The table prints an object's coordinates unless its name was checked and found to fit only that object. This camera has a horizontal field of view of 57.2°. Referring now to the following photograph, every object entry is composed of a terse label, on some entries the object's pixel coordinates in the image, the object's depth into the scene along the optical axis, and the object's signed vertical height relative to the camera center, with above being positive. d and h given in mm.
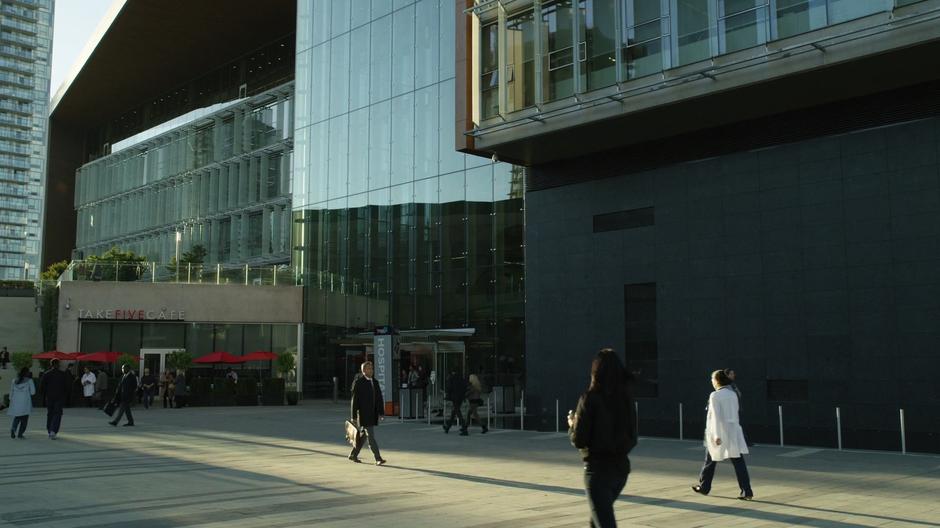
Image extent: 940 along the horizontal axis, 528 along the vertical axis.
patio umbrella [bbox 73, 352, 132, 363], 36031 -64
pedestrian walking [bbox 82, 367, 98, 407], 34875 -1147
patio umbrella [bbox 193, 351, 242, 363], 38094 -133
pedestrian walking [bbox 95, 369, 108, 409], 34594 -1226
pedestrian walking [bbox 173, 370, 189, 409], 34719 -1398
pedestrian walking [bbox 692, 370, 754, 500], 10805 -1042
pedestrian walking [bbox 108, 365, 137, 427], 23812 -1008
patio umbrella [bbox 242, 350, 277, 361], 38812 -53
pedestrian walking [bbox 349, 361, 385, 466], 15023 -896
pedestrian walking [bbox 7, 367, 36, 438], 19203 -891
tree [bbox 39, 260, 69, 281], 59150 +6019
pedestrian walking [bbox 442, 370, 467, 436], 21547 -892
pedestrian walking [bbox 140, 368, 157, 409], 34688 -1205
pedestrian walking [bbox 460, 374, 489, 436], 22091 -1019
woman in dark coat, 6266 -592
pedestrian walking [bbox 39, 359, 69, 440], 19453 -868
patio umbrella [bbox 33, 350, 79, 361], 35297 +25
